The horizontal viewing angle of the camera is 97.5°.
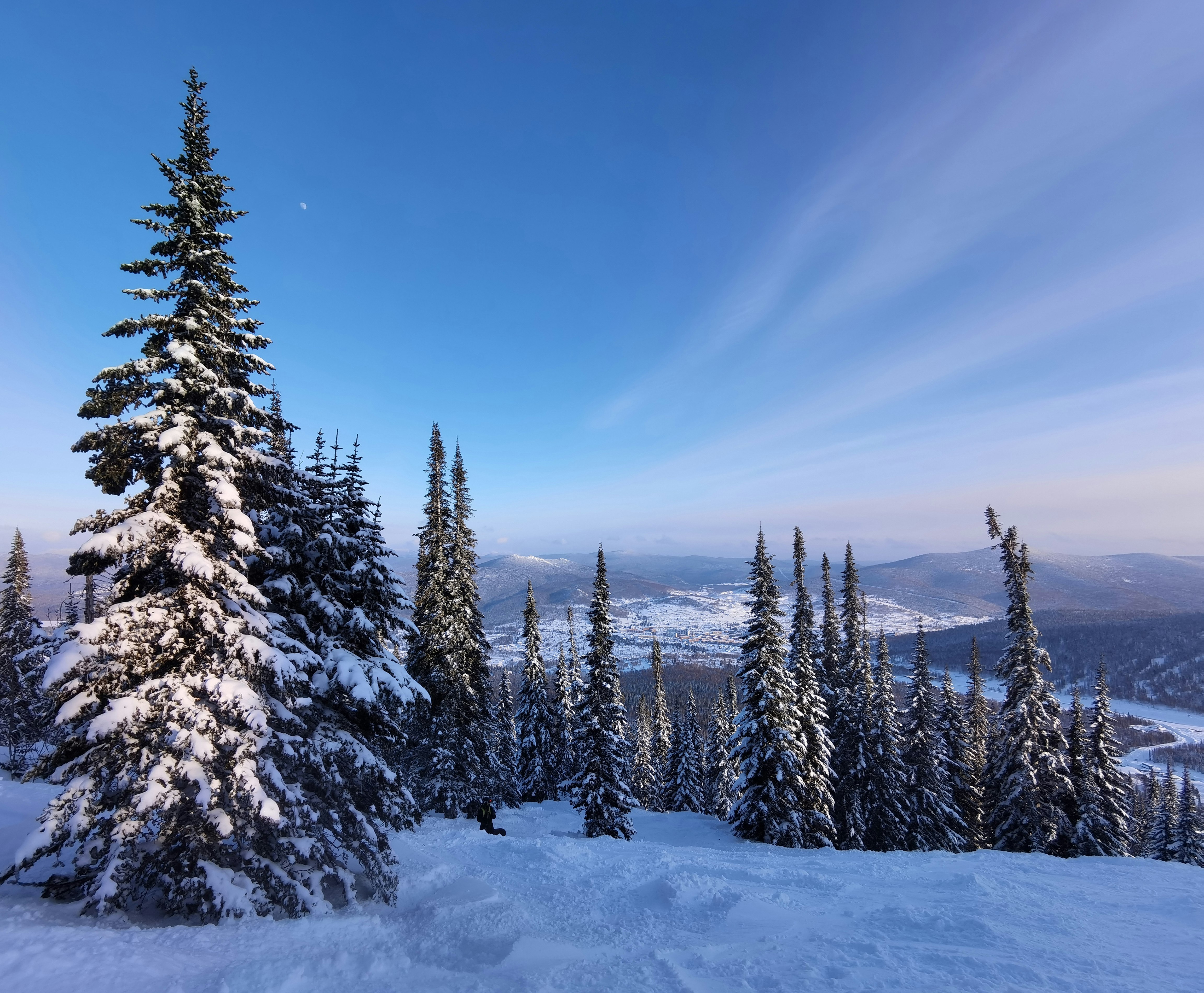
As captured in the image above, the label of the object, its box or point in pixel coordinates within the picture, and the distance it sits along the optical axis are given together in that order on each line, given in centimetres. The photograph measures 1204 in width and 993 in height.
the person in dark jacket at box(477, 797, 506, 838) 1991
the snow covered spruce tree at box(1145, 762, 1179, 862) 3606
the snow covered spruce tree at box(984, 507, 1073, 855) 2728
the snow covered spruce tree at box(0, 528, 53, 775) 3200
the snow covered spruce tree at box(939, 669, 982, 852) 3484
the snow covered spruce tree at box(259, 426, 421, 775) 1161
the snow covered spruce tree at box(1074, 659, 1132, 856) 2750
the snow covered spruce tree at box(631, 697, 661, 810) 4962
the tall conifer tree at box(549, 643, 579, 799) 4288
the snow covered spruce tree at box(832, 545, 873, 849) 3062
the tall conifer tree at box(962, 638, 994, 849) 3519
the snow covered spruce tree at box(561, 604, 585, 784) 4278
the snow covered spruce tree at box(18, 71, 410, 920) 866
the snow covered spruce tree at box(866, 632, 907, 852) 3041
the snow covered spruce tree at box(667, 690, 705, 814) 4444
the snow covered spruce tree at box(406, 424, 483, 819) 2459
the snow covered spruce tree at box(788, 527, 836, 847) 2530
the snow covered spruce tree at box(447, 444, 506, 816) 2627
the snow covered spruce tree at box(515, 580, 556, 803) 3931
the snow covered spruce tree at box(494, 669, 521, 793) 4869
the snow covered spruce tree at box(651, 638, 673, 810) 5038
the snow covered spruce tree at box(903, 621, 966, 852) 3122
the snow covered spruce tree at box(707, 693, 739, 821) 4162
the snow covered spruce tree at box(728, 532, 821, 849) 2428
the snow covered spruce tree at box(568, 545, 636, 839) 2706
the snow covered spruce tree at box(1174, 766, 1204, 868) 3378
